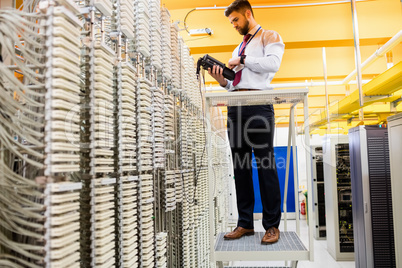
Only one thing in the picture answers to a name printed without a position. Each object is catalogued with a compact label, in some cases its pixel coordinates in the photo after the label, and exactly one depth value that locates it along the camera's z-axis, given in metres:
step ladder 2.31
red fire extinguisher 13.27
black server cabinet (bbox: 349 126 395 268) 4.92
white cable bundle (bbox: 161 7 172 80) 3.11
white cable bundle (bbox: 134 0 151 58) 2.31
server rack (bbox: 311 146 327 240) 8.80
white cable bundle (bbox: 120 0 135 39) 2.04
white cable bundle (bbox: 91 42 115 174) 1.63
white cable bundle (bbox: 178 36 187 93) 3.87
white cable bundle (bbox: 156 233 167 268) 2.51
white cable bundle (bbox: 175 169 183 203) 3.42
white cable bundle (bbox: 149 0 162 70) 2.67
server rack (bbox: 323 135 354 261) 7.06
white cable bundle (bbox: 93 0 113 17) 1.67
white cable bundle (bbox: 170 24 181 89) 3.51
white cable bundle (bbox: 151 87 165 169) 2.59
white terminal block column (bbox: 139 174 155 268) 2.21
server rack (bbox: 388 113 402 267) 3.60
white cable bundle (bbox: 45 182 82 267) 1.27
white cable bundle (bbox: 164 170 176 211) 3.00
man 2.60
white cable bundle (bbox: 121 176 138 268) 1.92
